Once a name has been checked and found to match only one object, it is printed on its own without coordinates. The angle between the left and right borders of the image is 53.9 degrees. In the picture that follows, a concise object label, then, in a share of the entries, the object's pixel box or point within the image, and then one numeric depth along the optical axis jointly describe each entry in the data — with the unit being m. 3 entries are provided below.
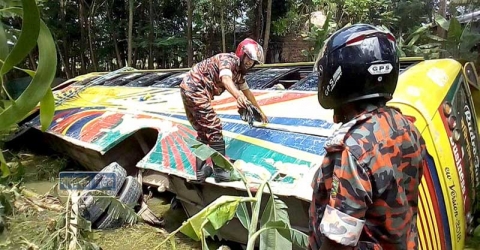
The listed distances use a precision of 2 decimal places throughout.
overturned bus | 2.89
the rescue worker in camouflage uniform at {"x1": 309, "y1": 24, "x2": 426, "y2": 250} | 1.33
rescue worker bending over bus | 4.21
